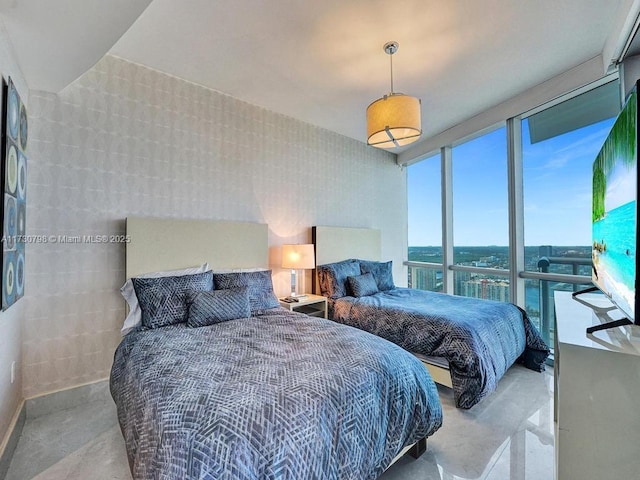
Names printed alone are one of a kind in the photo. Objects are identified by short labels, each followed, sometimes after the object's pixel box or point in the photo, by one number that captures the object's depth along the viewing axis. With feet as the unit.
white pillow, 7.36
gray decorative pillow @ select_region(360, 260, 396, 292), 12.65
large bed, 3.31
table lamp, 11.00
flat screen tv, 3.50
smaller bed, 7.29
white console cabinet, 3.25
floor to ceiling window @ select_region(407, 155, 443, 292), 14.79
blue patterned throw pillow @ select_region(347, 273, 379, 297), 11.46
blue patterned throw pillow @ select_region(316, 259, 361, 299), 11.64
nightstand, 10.67
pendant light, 7.32
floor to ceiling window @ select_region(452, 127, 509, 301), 11.76
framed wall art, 5.30
